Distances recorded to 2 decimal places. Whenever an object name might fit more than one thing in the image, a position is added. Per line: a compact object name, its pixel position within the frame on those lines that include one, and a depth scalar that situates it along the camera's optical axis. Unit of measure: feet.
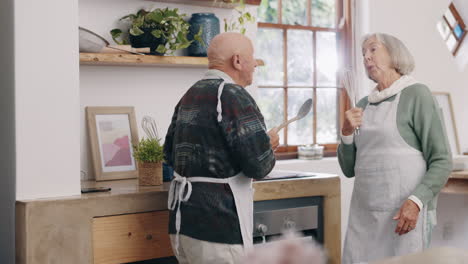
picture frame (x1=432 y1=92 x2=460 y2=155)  14.66
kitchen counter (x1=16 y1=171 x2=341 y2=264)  6.76
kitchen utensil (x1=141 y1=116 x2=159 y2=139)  9.14
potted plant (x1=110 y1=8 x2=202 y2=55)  9.21
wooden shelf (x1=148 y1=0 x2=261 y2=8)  9.93
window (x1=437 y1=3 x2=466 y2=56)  15.17
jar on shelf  9.78
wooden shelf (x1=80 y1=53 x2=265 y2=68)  8.59
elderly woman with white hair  7.63
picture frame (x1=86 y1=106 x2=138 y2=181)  9.21
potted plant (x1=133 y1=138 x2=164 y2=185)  8.48
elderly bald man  6.38
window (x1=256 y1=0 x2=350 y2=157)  13.20
